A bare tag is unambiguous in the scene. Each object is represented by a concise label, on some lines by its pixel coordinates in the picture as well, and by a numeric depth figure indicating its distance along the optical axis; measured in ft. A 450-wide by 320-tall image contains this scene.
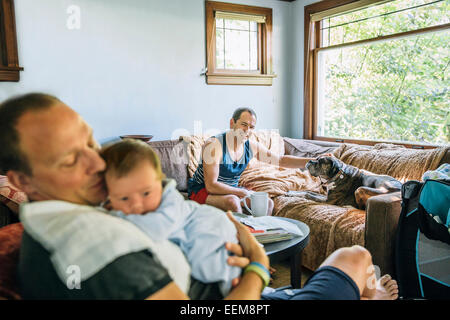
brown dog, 8.72
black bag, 6.00
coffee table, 4.80
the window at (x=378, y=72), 10.43
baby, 2.33
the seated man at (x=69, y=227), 2.03
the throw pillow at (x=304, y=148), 11.84
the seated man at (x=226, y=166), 7.82
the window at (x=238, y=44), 13.32
